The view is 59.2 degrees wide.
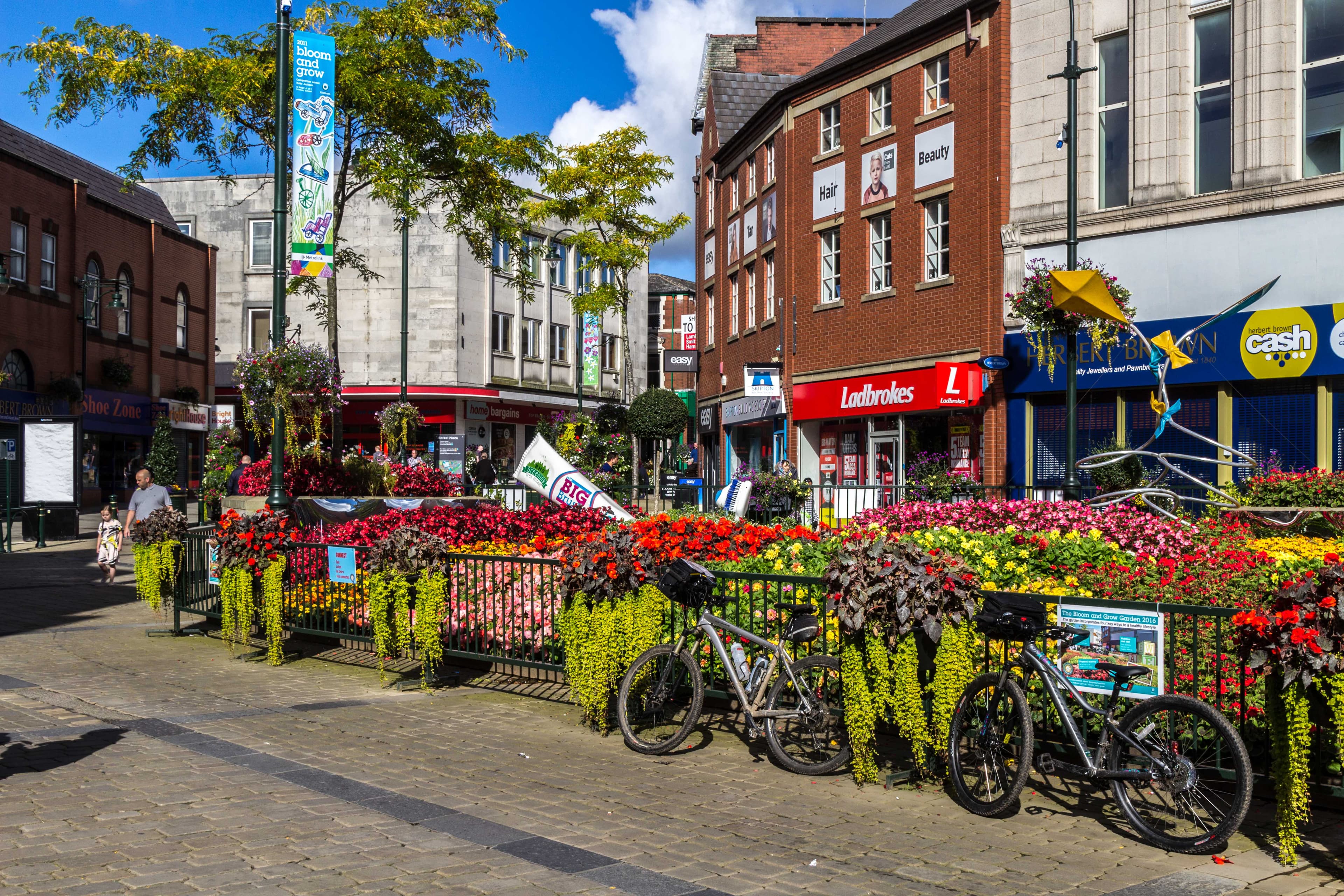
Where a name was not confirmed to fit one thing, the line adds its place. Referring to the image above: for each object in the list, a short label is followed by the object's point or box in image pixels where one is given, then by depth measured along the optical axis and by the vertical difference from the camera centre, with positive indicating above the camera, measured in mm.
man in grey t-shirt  16844 -575
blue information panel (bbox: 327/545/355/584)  10219 -906
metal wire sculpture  12195 +92
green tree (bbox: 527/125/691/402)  35125 +7956
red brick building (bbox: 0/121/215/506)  33562 +4737
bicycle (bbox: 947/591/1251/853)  5387 -1374
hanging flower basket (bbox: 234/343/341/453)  15531 +989
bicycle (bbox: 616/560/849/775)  6805 -1401
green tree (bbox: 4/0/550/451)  18078 +5702
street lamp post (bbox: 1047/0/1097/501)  18062 +3569
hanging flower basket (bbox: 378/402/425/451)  27578 +968
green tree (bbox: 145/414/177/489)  29594 +102
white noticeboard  24938 -30
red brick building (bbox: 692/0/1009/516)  23797 +4908
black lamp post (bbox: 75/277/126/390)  35125 +4736
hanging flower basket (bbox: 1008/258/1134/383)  18516 +2452
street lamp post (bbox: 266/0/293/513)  13008 +2561
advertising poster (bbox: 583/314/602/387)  40456 +4543
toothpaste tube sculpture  12430 -207
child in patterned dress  17297 -1268
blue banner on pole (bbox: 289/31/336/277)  14555 +3773
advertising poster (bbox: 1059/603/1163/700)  6020 -945
